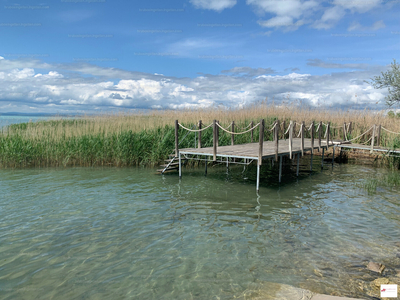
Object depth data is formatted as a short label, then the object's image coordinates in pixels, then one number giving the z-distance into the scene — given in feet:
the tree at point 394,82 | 75.87
